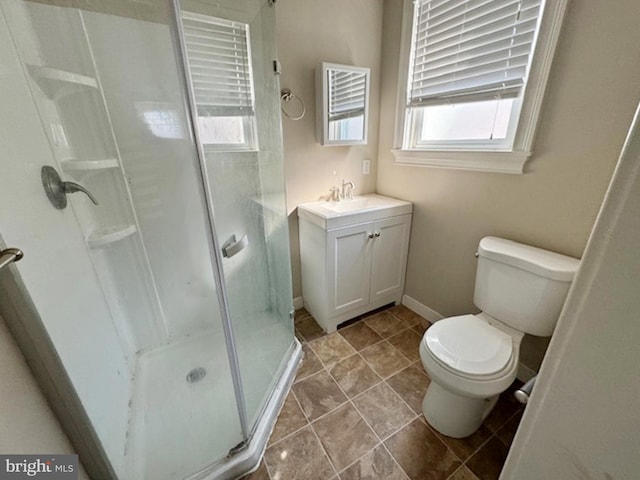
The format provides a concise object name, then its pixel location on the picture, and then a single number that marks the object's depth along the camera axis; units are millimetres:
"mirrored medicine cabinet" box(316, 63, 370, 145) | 1684
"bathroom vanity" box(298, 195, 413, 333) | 1653
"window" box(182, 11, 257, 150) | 1090
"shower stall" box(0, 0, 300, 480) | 817
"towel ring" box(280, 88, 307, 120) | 1608
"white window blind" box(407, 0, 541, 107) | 1224
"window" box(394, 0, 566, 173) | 1193
